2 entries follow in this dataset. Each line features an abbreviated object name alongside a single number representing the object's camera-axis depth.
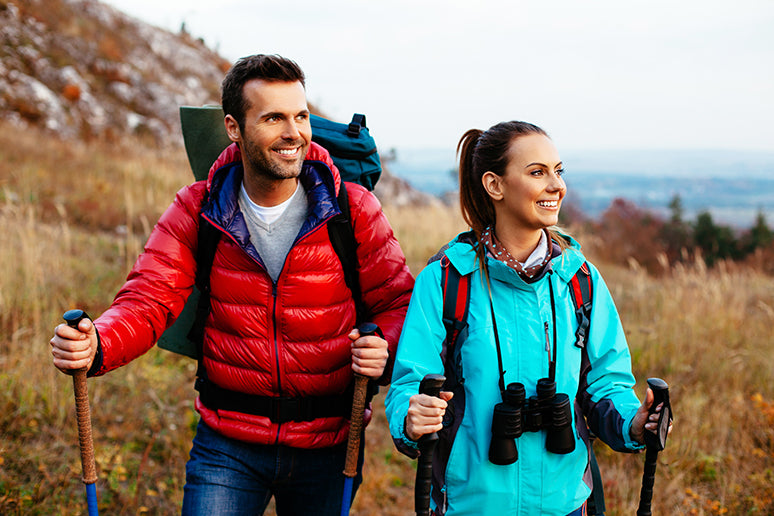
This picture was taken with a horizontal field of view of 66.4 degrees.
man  2.22
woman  1.91
